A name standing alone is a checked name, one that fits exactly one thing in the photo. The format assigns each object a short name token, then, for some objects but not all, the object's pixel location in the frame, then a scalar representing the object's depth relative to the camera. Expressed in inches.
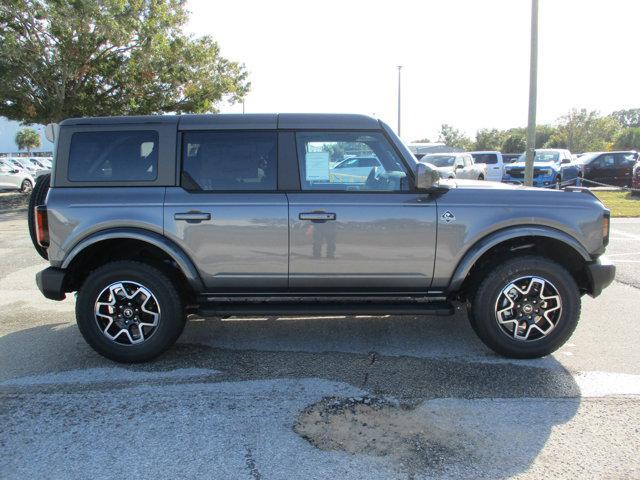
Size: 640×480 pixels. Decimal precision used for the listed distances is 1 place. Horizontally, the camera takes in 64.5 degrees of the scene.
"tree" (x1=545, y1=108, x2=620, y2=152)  2372.0
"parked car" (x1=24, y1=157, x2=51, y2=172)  1412.8
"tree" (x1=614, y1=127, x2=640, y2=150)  2544.3
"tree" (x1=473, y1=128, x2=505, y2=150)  2827.3
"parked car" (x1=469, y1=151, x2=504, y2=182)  939.3
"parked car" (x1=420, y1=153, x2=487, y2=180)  807.7
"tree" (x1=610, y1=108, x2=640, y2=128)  4630.9
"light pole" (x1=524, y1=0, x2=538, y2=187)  435.5
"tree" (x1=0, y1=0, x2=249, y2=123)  612.1
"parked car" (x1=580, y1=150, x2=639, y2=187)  900.0
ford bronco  160.6
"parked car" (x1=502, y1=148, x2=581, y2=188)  813.2
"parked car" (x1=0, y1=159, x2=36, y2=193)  865.5
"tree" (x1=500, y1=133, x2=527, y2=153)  2640.0
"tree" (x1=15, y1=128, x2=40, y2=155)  2856.8
